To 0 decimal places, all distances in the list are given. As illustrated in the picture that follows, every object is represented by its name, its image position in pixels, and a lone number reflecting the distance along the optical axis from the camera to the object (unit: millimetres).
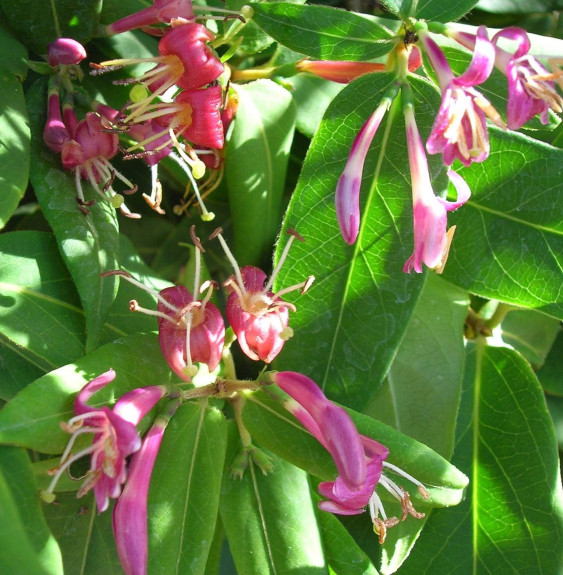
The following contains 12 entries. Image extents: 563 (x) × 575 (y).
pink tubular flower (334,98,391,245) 120
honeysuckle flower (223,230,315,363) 129
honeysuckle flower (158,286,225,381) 126
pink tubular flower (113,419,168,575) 113
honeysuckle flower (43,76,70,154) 136
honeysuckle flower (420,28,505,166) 114
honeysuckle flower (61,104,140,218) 135
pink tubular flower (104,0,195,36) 126
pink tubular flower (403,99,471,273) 119
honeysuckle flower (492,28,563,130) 118
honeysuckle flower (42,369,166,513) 110
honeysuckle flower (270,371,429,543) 115
